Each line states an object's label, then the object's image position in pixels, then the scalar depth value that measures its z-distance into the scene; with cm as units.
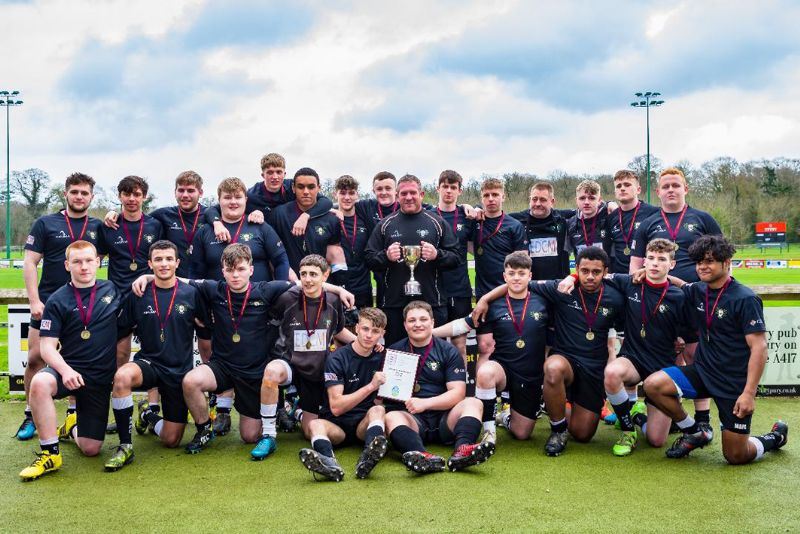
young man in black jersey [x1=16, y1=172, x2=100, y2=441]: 555
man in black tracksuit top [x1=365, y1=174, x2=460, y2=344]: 573
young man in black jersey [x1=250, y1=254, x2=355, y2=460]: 516
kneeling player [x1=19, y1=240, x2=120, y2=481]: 466
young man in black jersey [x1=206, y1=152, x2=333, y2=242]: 624
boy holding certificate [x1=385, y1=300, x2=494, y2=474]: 461
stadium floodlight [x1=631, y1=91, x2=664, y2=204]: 4006
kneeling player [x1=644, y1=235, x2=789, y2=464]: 447
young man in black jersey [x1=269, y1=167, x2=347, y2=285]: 609
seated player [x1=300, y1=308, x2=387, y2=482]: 474
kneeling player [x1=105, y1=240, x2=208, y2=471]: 509
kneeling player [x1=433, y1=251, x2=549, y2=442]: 524
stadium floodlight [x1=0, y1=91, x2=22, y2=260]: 4074
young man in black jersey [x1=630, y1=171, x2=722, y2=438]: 568
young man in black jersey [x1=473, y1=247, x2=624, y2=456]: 507
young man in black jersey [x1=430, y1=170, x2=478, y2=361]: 614
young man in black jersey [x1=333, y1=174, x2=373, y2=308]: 635
